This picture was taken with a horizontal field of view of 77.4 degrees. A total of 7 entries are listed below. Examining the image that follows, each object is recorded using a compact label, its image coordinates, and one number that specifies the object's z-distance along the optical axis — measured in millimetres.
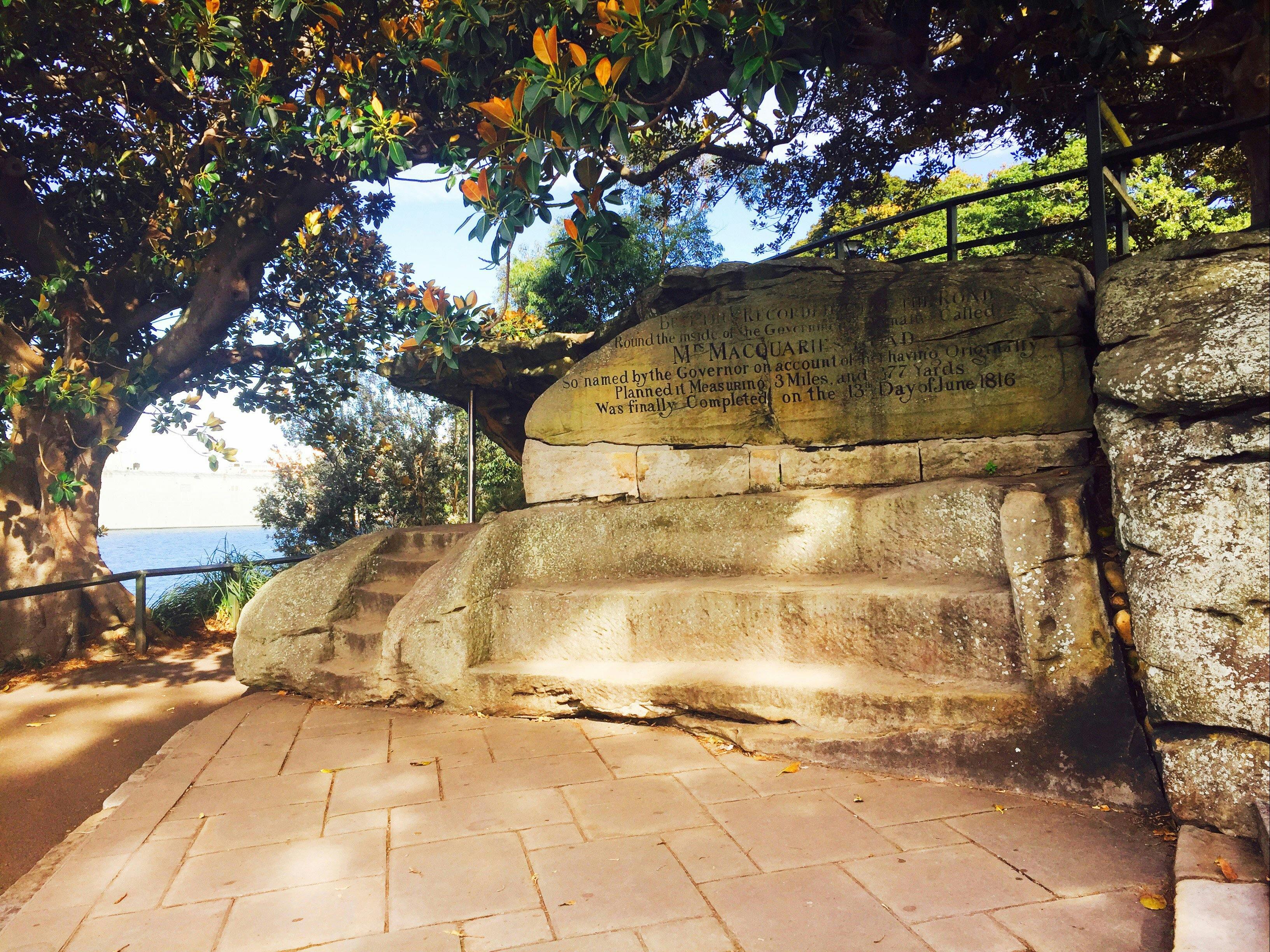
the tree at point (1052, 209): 9219
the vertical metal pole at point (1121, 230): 4088
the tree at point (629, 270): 14219
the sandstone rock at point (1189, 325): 2697
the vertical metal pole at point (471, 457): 6367
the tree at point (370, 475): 10625
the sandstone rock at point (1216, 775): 2600
